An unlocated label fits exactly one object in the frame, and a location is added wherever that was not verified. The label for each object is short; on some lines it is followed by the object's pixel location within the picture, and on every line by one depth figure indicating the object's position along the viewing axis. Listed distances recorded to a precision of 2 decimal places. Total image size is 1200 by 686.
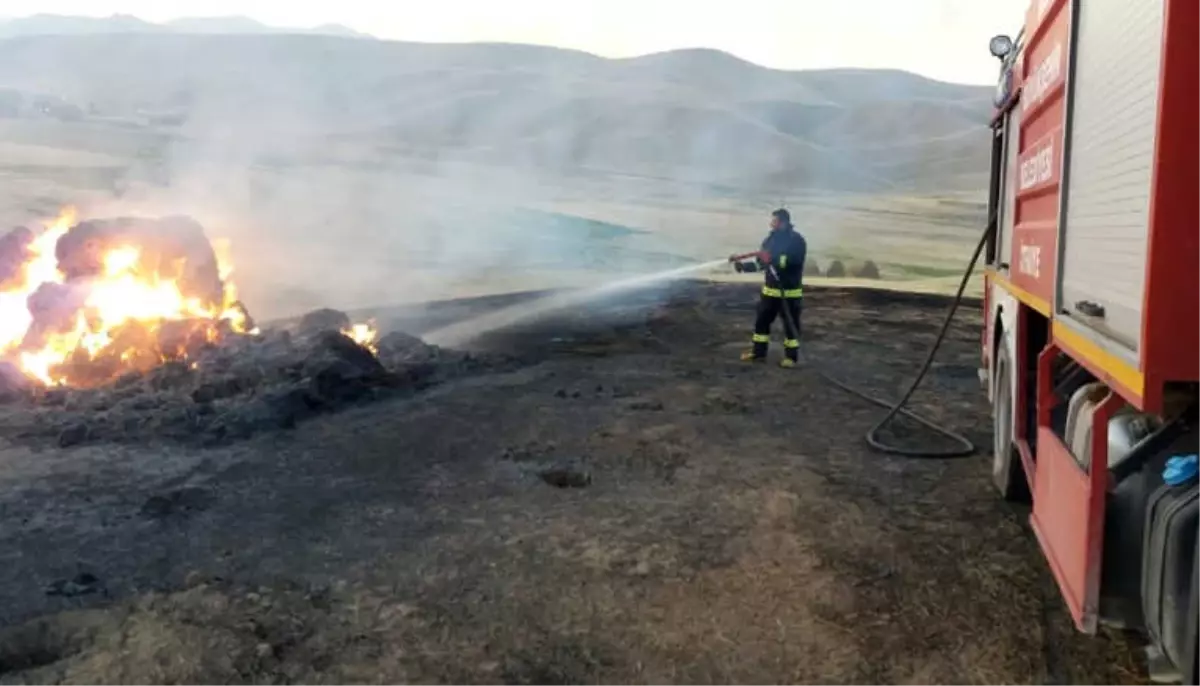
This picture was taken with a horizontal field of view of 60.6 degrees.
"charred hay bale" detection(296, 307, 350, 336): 12.50
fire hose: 7.87
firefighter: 11.33
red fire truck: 2.92
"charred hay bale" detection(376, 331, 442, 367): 11.69
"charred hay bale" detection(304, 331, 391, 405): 9.75
